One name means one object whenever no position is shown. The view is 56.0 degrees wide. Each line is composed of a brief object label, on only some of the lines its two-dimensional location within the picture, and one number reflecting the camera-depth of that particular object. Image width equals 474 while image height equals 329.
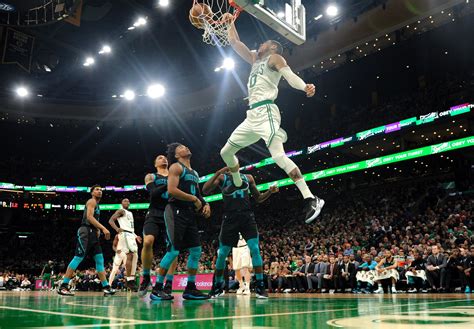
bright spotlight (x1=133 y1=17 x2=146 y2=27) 21.31
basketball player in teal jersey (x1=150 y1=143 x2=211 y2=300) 5.46
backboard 5.30
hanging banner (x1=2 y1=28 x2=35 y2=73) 15.71
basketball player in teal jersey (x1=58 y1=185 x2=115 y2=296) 8.11
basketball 5.76
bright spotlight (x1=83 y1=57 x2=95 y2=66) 25.18
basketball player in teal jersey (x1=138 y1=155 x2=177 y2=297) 6.58
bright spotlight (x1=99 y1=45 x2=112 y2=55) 23.88
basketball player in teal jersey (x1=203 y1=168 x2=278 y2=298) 6.26
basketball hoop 5.78
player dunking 4.98
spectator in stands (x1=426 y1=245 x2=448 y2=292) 11.02
